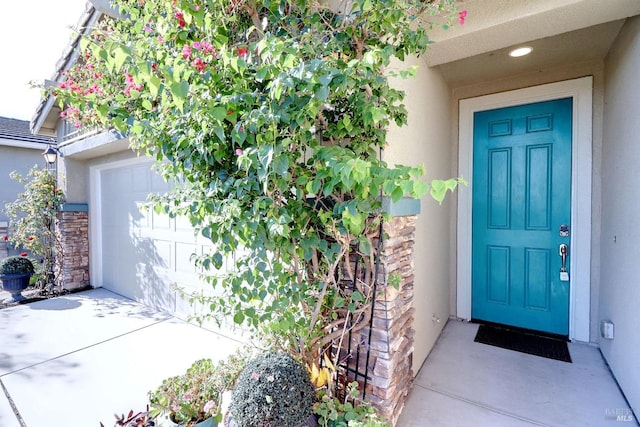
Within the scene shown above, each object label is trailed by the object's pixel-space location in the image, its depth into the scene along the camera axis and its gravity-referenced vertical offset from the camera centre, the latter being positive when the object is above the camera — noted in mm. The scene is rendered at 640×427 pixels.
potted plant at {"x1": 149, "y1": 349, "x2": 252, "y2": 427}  1816 -1195
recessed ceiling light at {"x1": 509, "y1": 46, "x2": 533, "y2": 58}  2775 +1457
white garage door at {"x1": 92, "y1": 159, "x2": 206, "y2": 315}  3963 -512
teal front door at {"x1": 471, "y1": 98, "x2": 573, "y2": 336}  3180 -95
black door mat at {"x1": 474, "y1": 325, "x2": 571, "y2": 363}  2914 -1403
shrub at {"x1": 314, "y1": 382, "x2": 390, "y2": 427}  1693 -1202
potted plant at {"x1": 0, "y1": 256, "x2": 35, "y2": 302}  4824 -1083
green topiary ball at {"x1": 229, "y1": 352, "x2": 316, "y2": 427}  1566 -1013
